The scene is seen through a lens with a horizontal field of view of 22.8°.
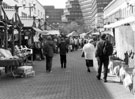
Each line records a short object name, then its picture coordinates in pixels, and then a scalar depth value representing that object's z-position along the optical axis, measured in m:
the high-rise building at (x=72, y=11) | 166.00
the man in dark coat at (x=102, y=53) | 13.22
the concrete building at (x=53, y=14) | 172.19
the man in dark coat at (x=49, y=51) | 17.22
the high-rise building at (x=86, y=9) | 169.88
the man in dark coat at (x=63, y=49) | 19.27
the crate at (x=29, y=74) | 15.26
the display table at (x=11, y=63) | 14.72
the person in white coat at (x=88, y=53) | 17.03
